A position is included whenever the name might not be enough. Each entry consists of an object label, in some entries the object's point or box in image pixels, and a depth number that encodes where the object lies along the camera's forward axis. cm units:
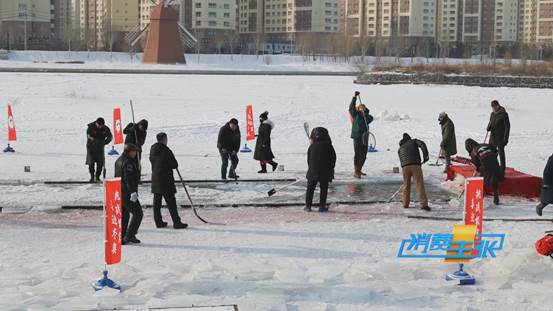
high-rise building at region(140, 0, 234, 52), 12419
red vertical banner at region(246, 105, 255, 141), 2141
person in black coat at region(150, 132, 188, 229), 1109
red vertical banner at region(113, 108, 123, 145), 1966
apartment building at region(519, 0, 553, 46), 14038
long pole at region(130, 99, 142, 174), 1467
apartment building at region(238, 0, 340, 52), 13375
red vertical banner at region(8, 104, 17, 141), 2078
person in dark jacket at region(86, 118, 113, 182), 1519
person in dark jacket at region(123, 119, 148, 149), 1462
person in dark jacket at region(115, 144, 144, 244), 1009
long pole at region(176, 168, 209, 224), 1189
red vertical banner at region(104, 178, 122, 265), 819
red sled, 1396
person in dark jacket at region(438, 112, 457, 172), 1614
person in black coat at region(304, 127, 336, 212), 1238
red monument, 7650
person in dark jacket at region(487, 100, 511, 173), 1516
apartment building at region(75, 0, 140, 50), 10950
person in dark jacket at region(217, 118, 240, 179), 1562
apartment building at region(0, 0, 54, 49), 10688
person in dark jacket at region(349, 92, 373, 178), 1587
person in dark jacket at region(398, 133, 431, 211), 1257
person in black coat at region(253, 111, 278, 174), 1653
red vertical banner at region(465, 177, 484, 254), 877
